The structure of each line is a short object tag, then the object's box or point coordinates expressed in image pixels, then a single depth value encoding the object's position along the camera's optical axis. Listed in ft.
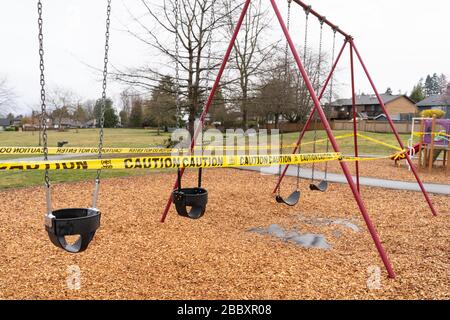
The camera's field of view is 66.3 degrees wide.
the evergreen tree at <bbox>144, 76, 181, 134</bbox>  37.63
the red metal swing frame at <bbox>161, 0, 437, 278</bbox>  12.67
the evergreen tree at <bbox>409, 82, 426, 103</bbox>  230.89
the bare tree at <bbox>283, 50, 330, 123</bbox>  122.20
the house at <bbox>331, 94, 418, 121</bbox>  202.69
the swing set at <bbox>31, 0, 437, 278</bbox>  9.60
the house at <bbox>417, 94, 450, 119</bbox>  154.47
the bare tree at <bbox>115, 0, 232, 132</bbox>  36.19
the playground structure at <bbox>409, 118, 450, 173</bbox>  37.19
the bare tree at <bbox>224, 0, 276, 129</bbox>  36.24
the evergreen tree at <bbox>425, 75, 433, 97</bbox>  342.83
